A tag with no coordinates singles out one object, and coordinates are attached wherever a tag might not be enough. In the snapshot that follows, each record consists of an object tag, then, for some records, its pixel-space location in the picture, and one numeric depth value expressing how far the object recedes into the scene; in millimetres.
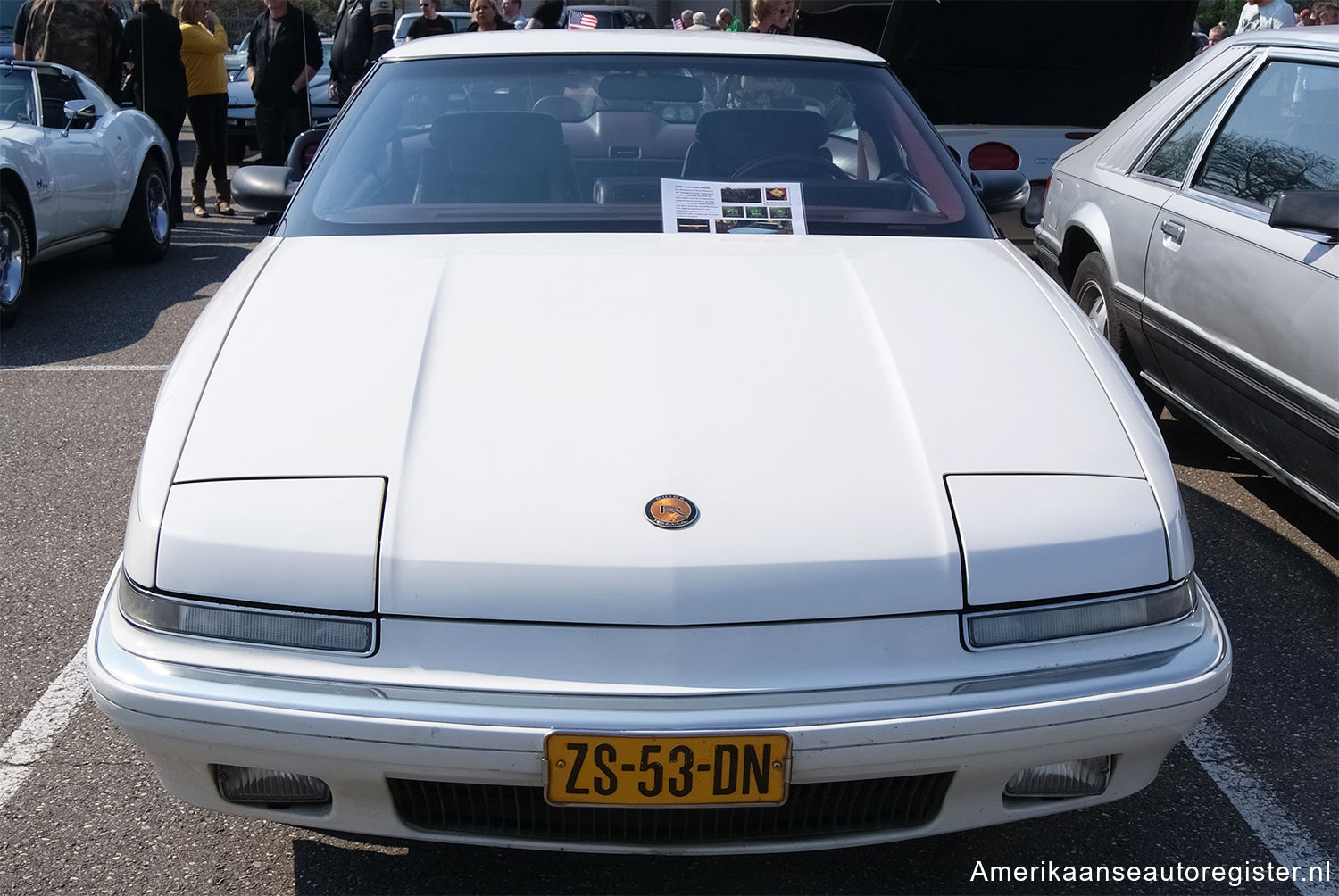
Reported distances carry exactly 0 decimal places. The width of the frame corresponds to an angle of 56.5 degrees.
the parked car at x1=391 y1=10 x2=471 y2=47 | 16828
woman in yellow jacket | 9492
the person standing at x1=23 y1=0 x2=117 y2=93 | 9242
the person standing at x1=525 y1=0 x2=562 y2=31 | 9969
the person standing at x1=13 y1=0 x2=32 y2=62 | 9312
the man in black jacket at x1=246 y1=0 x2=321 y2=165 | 9656
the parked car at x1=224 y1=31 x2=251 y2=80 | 15192
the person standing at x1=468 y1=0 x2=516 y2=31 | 9133
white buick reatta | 1837
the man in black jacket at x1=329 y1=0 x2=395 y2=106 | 9953
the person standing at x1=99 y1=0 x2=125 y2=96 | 9516
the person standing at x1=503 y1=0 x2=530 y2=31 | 11657
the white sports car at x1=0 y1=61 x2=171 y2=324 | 6441
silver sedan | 3268
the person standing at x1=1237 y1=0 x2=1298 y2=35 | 9867
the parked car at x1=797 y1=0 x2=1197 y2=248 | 7312
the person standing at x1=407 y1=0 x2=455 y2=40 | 10469
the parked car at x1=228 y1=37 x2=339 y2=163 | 13102
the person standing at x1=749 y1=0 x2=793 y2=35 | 7578
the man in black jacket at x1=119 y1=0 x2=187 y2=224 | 8891
